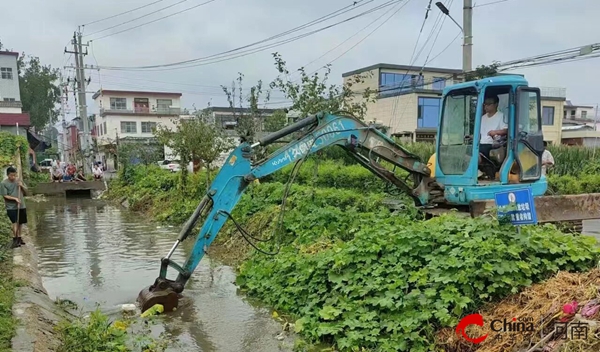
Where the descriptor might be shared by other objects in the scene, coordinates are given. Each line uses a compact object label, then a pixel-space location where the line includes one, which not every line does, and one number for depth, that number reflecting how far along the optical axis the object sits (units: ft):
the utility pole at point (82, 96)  102.41
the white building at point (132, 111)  188.24
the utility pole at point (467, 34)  43.88
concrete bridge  78.84
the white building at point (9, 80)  130.21
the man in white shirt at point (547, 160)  33.22
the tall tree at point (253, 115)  64.18
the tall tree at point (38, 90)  161.89
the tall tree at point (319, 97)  47.11
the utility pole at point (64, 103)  147.87
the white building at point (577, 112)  202.28
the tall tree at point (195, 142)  53.67
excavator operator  23.73
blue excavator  22.47
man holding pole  32.42
